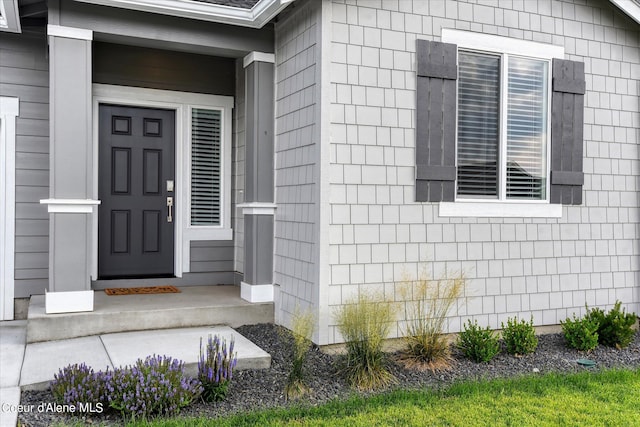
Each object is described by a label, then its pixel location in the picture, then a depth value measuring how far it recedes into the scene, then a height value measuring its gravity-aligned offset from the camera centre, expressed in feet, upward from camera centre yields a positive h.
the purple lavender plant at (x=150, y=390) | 12.07 -3.72
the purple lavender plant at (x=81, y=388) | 12.19 -3.68
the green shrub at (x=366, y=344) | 14.73 -3.34
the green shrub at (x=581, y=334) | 17.97 -3.65
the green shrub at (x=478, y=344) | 16.62 -3.70
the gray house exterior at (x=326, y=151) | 17.06 +1.89
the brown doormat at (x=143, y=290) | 20.62 -2.87
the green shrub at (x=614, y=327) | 18.54 -3.53
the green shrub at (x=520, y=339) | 17.37 -3.66
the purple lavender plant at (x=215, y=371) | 13.23 -3.61
